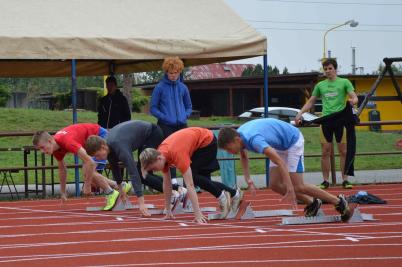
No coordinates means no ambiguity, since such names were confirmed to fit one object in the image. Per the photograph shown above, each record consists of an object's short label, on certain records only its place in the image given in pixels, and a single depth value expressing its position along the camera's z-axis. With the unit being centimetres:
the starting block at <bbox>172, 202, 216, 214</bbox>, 1217
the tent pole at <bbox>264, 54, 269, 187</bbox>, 1661
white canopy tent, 1458
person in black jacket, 1562
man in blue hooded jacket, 1355
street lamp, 5731
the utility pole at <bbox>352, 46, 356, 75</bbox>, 8781
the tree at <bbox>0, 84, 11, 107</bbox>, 4328
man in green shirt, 1480
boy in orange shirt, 1020
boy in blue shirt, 999
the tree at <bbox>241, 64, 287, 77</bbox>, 7925
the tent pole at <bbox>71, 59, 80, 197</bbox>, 1532
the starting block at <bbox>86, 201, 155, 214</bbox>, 1298
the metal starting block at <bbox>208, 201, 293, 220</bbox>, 1138
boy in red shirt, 1152
